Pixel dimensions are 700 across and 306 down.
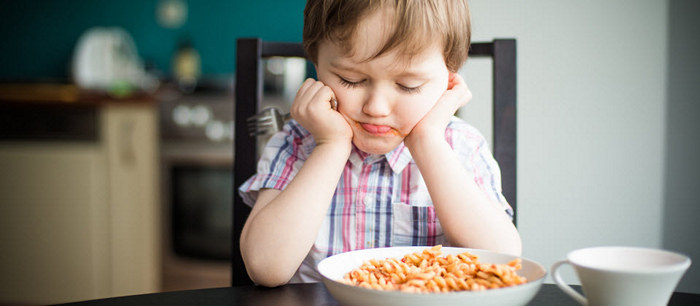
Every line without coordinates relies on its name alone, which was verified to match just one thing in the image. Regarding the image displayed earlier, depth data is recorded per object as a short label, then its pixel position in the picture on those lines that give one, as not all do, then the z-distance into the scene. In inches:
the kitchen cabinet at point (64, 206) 90.4
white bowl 18.3
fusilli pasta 20.8
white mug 17.3
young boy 29.6
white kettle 115.8
